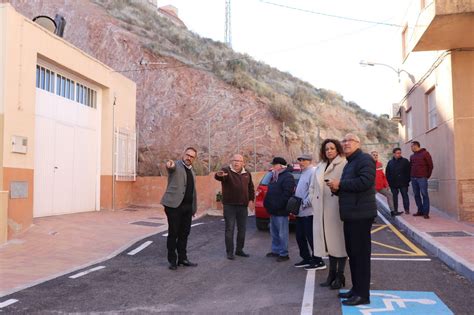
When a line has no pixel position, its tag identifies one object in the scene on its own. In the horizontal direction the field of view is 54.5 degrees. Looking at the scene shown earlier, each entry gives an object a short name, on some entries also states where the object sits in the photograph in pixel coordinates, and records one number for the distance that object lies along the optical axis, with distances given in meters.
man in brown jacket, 7.84
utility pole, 43.12
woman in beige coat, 5.57
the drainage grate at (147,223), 12.18
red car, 10.72
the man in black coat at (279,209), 7.60
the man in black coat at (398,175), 11.63
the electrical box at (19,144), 9.84
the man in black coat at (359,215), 5.02
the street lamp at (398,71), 16.05
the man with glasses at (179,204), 7.17
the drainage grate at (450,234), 9.10
